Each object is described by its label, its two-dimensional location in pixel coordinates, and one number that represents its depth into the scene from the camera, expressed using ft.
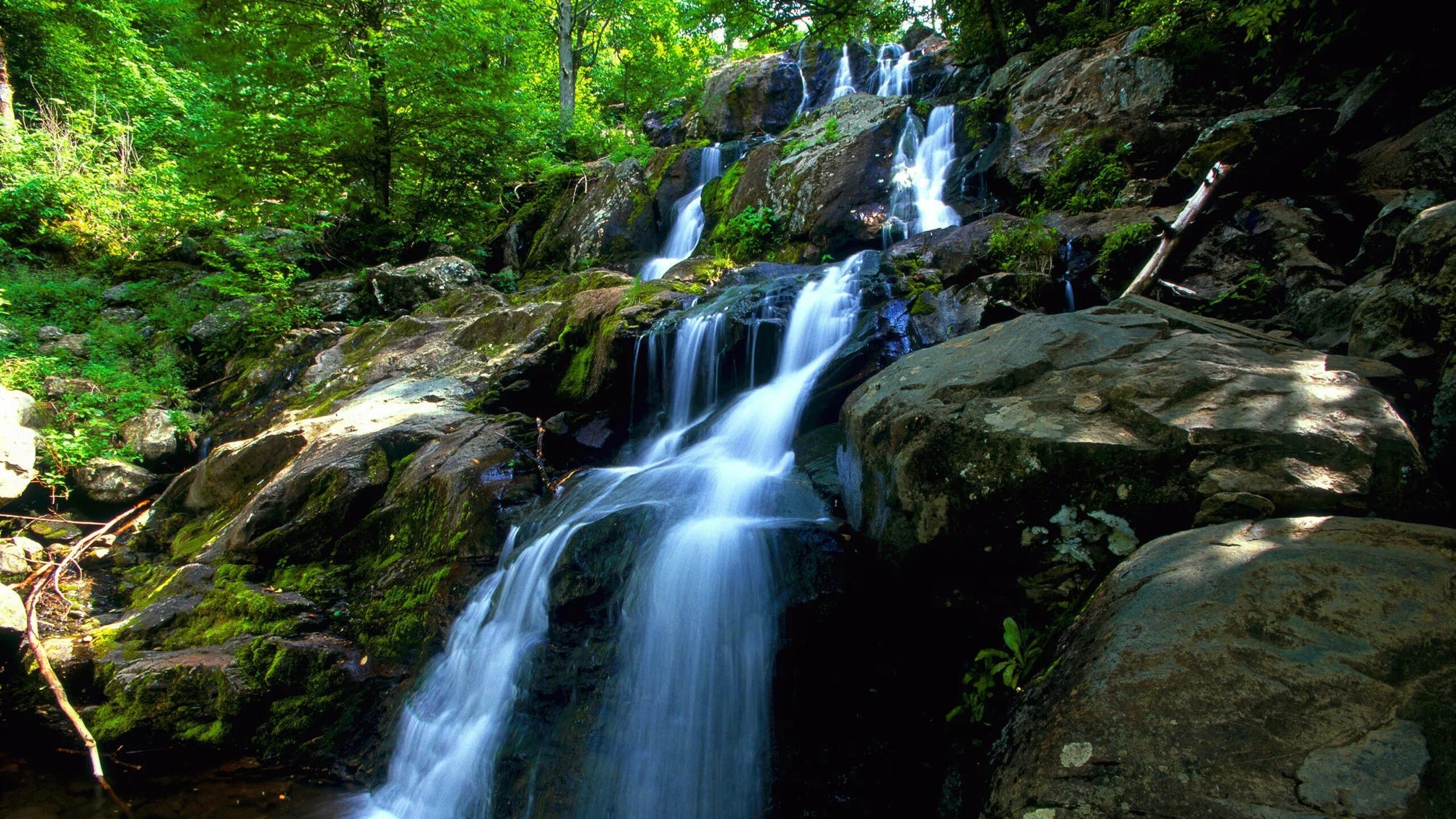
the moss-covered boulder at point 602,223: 44.47
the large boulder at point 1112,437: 8.14
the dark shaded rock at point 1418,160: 17.25
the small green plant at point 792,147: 39.68
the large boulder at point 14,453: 22.30
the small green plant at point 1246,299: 17.92
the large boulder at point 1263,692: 4.53
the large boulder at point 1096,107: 25.91
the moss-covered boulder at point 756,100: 55.11
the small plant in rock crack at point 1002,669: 9.28
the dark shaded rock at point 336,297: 38.34
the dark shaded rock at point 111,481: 25.39
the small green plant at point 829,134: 38.19
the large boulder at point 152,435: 28.04
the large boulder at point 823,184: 33.91
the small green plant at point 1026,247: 22.53
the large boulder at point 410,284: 37.91
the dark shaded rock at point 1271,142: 19.86
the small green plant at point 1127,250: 20.66
